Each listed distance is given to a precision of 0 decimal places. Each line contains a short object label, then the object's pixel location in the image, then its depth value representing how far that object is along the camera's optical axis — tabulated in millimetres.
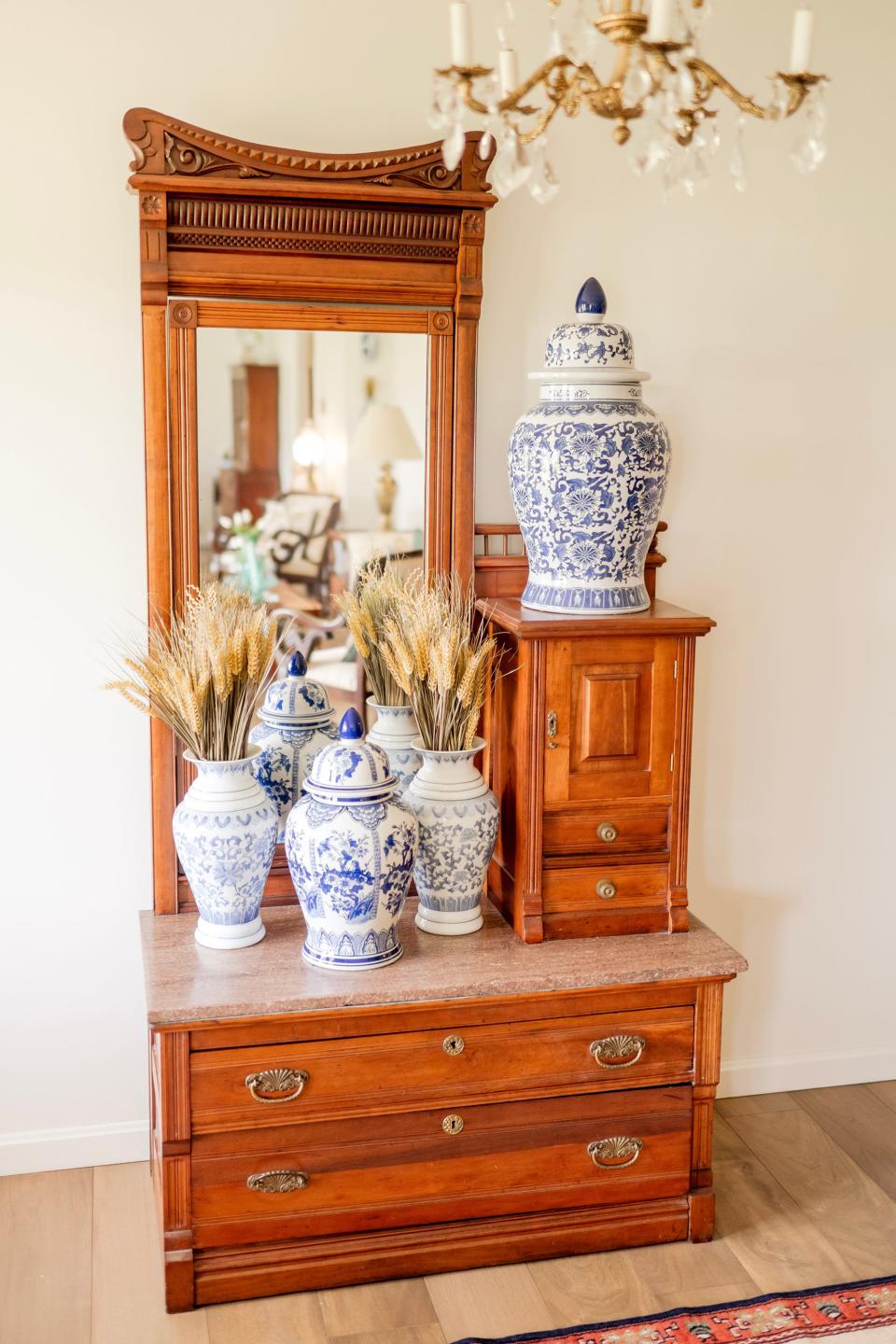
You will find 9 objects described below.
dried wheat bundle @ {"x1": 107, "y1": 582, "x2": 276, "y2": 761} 2297
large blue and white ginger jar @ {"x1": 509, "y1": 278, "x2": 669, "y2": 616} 2340
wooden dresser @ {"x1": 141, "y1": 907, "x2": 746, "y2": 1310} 2219
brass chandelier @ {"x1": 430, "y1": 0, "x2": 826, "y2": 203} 1288
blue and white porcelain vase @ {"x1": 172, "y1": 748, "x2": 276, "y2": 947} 2320
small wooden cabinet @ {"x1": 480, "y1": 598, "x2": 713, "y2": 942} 2381
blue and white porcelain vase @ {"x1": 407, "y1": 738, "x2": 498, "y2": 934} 2404
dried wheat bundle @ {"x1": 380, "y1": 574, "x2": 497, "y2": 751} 2371
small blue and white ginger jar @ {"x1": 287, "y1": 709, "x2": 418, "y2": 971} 2242
